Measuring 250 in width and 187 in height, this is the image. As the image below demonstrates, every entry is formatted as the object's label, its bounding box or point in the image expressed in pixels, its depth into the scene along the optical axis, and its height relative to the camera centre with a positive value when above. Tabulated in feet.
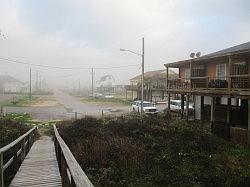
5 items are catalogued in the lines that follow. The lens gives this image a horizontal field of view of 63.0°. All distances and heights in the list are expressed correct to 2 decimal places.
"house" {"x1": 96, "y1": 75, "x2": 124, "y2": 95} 283.66 +9.19
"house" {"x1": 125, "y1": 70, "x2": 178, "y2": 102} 107.57 +7.76
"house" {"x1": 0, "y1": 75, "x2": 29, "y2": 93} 276.69 +9.88
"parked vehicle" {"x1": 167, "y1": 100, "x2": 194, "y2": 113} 85.54 -5.28
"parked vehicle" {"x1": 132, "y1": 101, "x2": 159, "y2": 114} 82.30 -6.37
